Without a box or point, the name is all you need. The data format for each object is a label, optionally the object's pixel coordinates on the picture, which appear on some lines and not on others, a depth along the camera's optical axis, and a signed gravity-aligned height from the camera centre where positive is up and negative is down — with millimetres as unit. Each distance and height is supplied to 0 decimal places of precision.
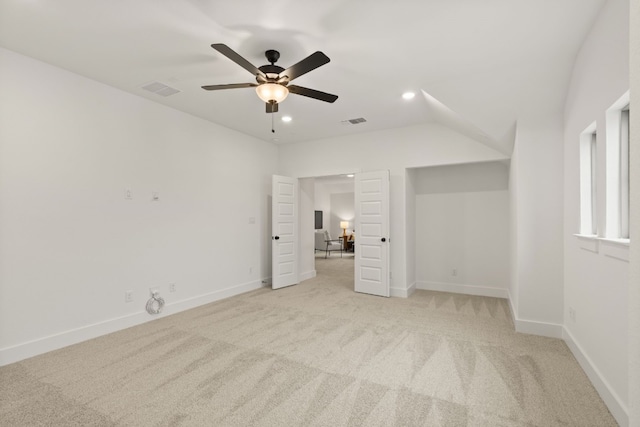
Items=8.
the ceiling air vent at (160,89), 3809 +1551
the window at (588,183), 2982 +327
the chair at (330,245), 11289 -988
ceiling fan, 2859 +1255
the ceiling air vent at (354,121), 5020 +1525
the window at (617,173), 2314 +328
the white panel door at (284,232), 5910 -252
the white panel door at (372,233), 5398 -243
